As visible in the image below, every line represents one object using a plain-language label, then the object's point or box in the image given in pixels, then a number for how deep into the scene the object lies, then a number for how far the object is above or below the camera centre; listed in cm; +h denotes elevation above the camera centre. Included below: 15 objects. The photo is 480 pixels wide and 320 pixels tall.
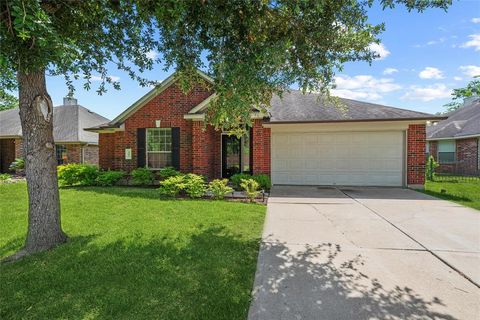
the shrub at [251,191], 829 -116
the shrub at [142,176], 1124 -89
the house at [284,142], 1080 +60
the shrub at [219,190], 863 -115
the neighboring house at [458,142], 1659 +92
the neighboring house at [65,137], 1784 +129
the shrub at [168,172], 1105 -71
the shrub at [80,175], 1173 -88
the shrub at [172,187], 880 -107
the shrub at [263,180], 1009 -97
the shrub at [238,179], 1012 -92
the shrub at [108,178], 1130 -98
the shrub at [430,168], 1522 -76
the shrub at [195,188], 862 -108
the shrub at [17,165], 1748 -63
